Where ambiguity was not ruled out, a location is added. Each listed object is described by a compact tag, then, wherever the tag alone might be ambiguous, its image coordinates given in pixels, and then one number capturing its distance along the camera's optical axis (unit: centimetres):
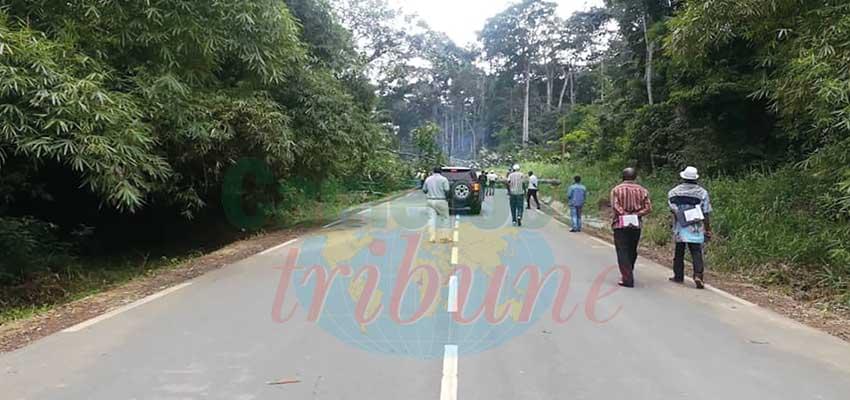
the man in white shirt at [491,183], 3763
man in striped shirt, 902
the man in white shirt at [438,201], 1409
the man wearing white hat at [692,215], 896
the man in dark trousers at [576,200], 1750
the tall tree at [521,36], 6322
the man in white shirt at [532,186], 2514
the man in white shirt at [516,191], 1773
